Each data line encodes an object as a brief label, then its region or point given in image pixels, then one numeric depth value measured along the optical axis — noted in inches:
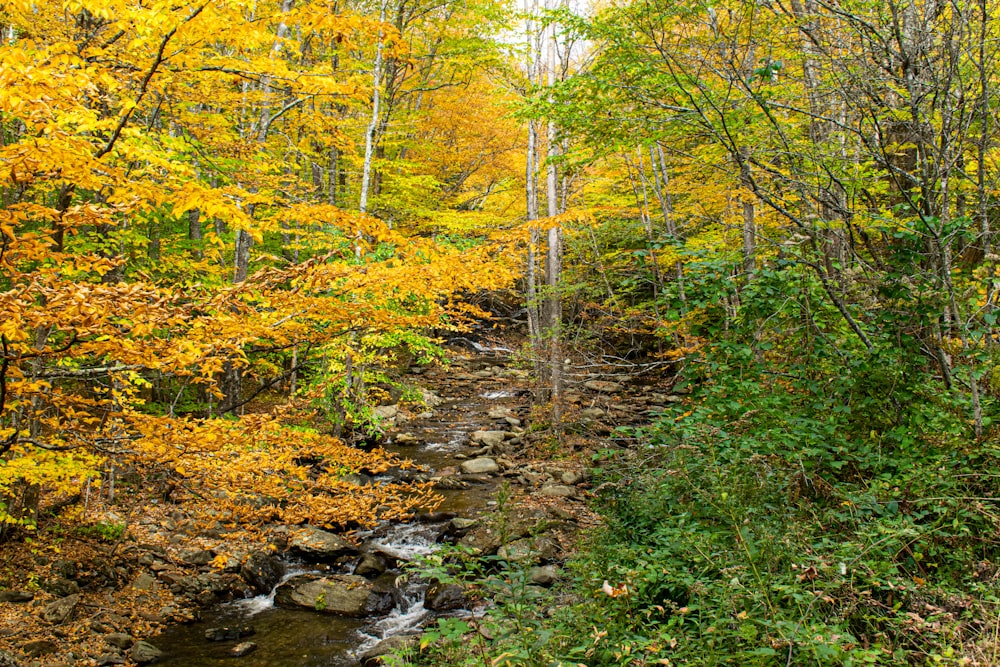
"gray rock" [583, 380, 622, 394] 575.6
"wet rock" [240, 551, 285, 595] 285.0
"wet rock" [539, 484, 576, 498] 365.7
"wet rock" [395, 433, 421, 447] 514.4
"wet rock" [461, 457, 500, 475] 443.8
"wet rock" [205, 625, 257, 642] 241.4
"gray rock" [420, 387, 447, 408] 634.8
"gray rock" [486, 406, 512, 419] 596.4
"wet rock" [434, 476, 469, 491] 413.0
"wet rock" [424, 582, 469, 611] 268.7
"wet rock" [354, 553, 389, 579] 300.5
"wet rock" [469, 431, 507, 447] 513.7
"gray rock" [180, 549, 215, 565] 296.1
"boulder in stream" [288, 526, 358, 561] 314.8
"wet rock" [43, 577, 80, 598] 248.2
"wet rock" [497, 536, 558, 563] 283.1
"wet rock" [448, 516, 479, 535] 337.1
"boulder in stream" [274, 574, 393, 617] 267.1
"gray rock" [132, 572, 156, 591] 264.4
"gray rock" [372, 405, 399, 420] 559.8
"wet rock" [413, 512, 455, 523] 358.9
